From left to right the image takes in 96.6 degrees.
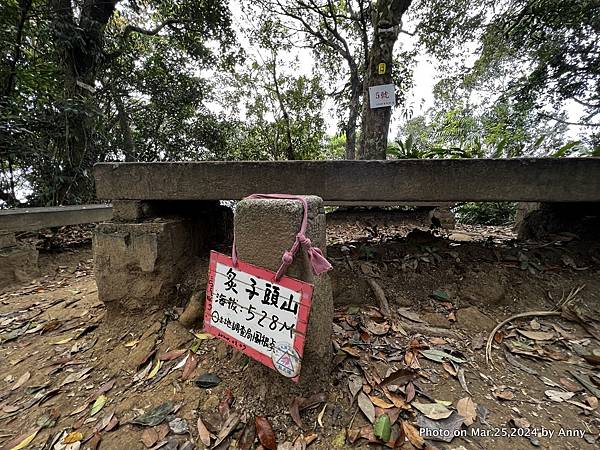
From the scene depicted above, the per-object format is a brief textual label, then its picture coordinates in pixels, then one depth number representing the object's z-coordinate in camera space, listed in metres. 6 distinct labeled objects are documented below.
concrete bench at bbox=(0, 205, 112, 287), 2.58
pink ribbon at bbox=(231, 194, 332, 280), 0.86
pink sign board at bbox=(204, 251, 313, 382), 0.85
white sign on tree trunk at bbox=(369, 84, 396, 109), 2.81
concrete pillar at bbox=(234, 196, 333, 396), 0.93
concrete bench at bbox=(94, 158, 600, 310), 1.30
